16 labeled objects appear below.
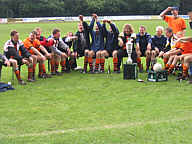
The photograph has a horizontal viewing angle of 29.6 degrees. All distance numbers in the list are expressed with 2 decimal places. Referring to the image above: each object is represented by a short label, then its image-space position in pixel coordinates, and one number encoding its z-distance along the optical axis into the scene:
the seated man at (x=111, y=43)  10.85
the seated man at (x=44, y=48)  10.35
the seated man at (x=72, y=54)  11.22
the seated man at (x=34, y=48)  10.02
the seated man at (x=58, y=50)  10.68
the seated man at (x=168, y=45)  10.29
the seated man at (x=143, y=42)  10.90
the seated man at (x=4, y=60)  8.84
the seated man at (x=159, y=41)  10.92
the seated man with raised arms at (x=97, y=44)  10.82
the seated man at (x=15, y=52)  9.30
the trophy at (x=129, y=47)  10.19
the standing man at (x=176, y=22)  10.93
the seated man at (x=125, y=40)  10.77
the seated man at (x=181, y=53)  9.45
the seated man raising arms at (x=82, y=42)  11.13
